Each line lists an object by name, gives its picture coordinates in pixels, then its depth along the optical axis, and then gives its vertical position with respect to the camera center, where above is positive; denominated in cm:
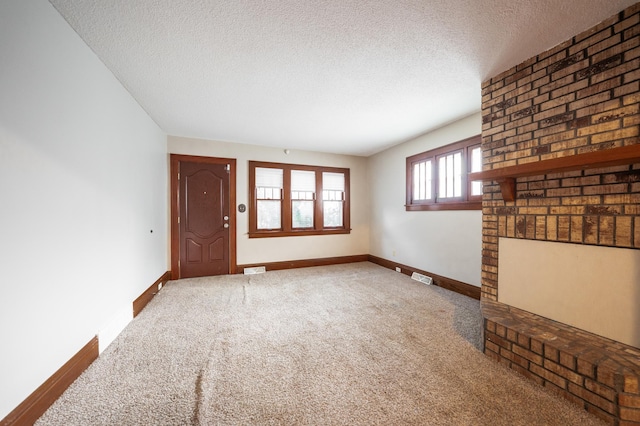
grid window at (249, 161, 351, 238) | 512 +22
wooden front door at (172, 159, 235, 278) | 456 -15
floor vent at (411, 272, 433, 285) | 418 -124
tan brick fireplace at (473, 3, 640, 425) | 152 +22
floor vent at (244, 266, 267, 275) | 493 -126
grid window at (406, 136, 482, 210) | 353 +54
